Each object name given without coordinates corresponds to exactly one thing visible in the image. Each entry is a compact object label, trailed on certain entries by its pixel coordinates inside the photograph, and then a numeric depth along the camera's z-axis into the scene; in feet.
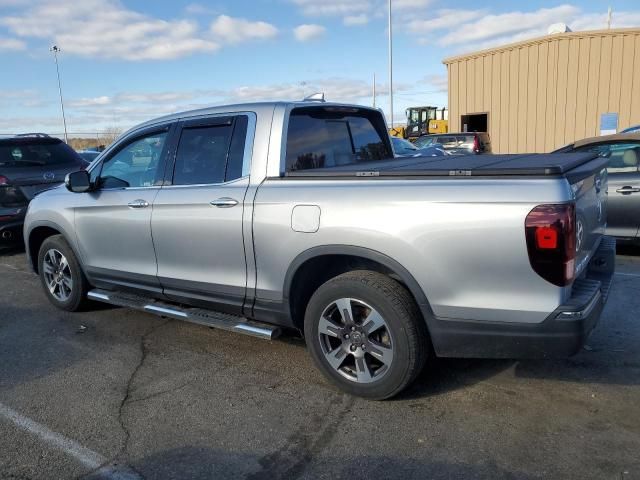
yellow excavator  109.09
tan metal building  69.05
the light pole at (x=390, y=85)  101.81
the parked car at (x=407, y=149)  43.33
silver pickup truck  9.48
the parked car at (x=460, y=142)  63.28
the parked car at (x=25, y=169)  26.16
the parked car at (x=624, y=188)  21.85
